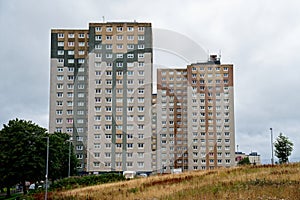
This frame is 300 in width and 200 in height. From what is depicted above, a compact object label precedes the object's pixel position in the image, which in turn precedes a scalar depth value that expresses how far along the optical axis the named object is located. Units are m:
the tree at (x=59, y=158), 52.47
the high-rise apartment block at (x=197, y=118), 110.25
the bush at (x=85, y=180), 45.97
